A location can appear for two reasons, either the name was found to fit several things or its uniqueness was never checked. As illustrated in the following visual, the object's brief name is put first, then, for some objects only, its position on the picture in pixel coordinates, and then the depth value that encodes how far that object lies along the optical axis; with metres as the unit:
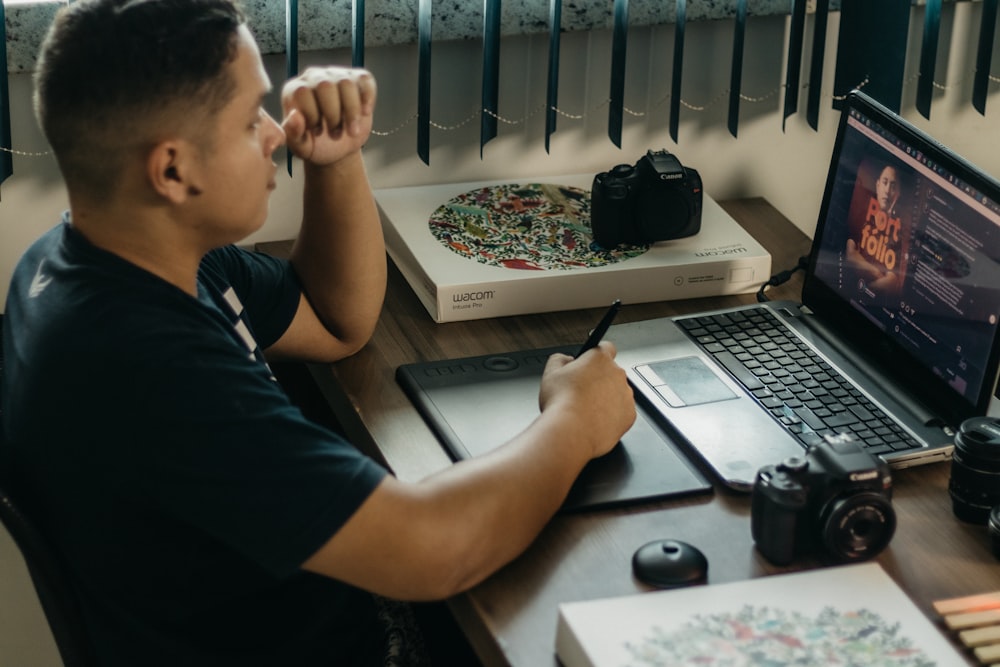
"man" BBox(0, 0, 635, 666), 2.19
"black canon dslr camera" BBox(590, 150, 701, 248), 2.78
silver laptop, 2.45
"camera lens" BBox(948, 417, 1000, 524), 2.35
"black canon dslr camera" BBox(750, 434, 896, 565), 2.29
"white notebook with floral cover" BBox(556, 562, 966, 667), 2.17
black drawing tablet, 2.40
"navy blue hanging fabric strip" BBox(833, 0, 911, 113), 2.97
